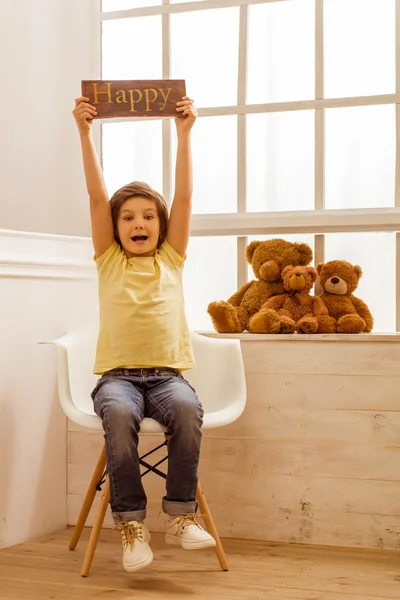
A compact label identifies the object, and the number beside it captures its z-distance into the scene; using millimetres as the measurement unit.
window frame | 2773
